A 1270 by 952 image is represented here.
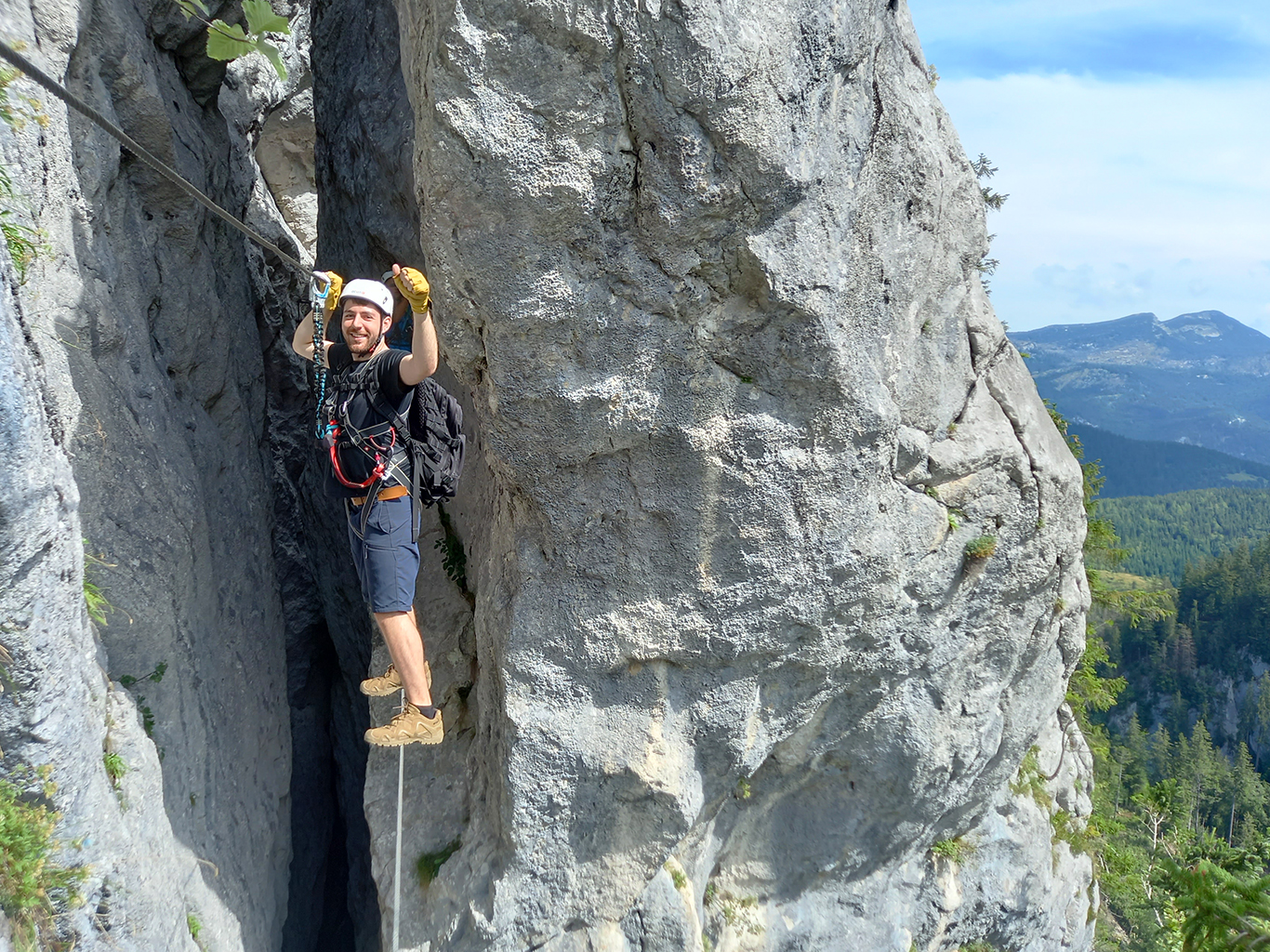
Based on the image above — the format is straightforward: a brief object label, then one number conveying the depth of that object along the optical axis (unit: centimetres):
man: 552
